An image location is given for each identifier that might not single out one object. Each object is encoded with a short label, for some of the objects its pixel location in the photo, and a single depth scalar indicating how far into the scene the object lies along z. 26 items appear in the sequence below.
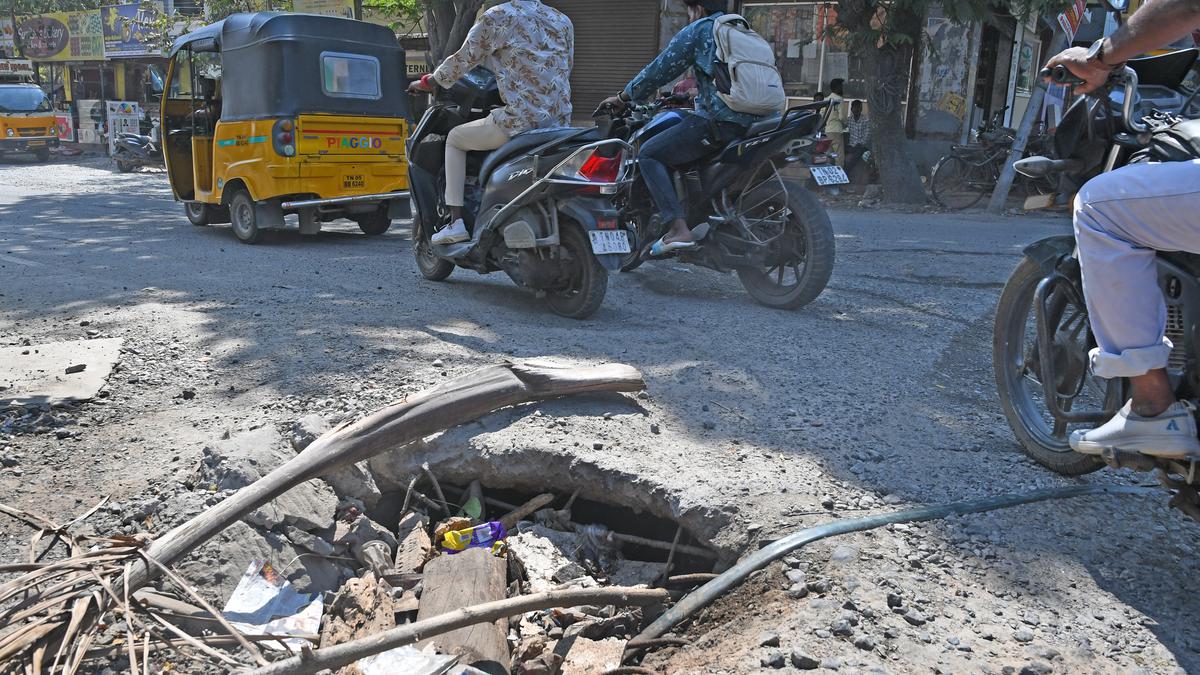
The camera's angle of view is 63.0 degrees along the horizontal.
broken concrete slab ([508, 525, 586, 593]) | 2.90
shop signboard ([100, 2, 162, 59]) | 30.17
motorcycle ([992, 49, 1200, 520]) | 2.42
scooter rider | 5.74
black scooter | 5.19
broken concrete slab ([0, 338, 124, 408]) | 3.96
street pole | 12.28
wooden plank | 2.43
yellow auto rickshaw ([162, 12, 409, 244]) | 9.07
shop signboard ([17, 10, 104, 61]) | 32.97
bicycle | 14.12
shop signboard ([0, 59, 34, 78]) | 28.19
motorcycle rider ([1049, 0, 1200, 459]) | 2.28
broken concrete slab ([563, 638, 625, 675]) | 2.46
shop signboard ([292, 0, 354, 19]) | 22.91
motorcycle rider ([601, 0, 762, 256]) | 5.43
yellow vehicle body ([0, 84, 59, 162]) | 24.45
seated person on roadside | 15.59
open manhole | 2.56
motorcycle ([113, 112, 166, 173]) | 20.97
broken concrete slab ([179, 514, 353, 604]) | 2.67
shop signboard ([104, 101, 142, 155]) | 25.19
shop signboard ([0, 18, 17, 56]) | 36.53
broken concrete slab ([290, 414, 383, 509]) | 3.20
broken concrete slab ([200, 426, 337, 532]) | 2.93
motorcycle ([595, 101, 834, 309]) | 5.38
